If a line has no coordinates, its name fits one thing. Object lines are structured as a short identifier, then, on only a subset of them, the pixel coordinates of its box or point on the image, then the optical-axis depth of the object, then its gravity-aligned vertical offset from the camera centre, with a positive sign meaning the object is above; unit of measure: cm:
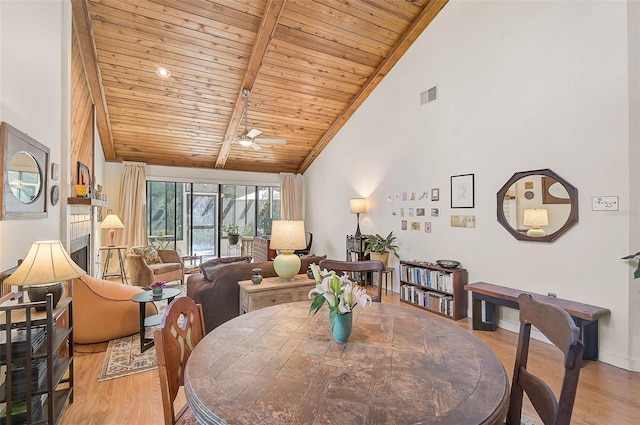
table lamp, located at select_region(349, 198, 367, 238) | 575 +12
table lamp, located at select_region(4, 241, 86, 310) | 180 -35
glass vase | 132 -49
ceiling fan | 469 +113
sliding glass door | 712 -1
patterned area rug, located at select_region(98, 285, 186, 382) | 257 -130
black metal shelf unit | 160 -82
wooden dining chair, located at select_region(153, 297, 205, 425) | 116 -56
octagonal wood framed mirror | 301 +6
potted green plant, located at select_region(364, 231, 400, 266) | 497 -56
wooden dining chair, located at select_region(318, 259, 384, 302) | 247 -43
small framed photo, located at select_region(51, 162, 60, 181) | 283 +40
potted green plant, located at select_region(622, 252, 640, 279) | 230 -38
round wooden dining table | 86 -56
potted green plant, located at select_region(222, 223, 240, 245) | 761 -47
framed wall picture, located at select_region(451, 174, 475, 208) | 389 +27
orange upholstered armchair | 304 -99
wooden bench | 266 -92
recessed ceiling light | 457 +211
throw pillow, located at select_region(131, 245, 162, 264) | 551 -72
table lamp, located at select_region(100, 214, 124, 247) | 536 -17
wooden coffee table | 280 -74
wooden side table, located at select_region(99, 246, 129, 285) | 534 -94
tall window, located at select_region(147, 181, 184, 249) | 704 +1
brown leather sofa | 324 -84
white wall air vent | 436 +168
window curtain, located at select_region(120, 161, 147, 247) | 649 +22
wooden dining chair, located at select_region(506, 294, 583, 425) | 88 -50
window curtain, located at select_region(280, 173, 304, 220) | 816 +44
